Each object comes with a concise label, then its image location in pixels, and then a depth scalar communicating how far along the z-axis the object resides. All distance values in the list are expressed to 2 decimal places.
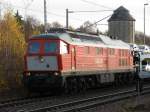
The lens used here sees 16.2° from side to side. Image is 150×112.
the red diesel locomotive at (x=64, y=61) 28.27
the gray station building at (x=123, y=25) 110.24
